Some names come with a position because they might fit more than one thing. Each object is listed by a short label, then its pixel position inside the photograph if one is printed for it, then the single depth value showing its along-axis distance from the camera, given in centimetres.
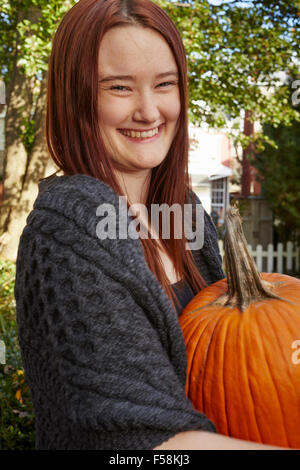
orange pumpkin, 113
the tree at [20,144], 731
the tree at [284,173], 1062
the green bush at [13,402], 304
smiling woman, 94
